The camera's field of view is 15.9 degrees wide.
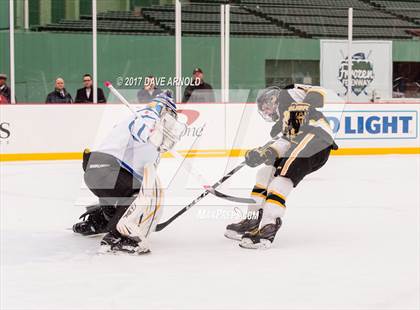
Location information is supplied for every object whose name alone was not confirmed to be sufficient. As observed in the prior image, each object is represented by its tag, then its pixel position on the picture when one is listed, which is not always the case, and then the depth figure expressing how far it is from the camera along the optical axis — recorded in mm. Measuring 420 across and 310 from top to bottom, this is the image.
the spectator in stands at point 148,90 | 11613
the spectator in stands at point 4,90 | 14800
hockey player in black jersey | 7100
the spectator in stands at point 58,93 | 15126
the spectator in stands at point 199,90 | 15518
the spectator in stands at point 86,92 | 15230
